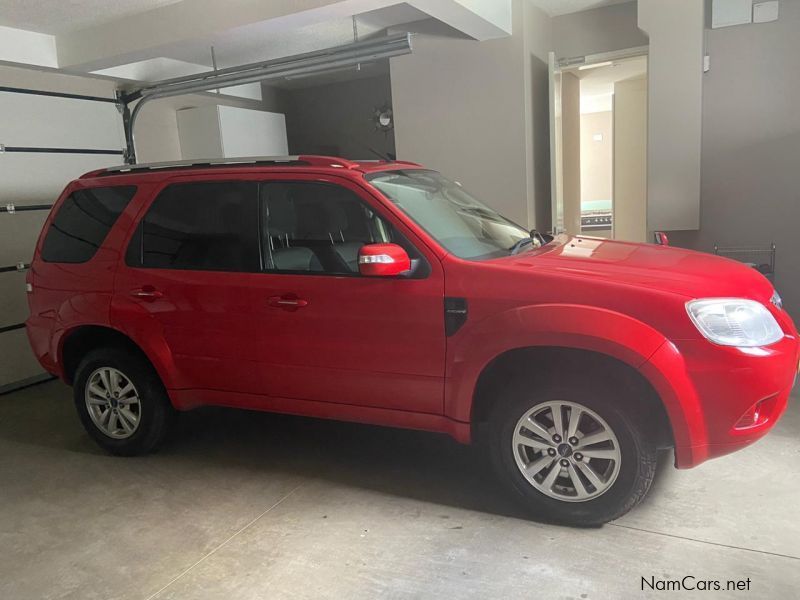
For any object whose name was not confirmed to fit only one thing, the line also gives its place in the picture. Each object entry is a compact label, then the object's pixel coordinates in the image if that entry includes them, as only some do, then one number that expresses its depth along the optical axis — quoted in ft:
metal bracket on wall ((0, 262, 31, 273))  18.33
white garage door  18.15
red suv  8.24
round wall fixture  26.48
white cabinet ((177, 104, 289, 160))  23.59
